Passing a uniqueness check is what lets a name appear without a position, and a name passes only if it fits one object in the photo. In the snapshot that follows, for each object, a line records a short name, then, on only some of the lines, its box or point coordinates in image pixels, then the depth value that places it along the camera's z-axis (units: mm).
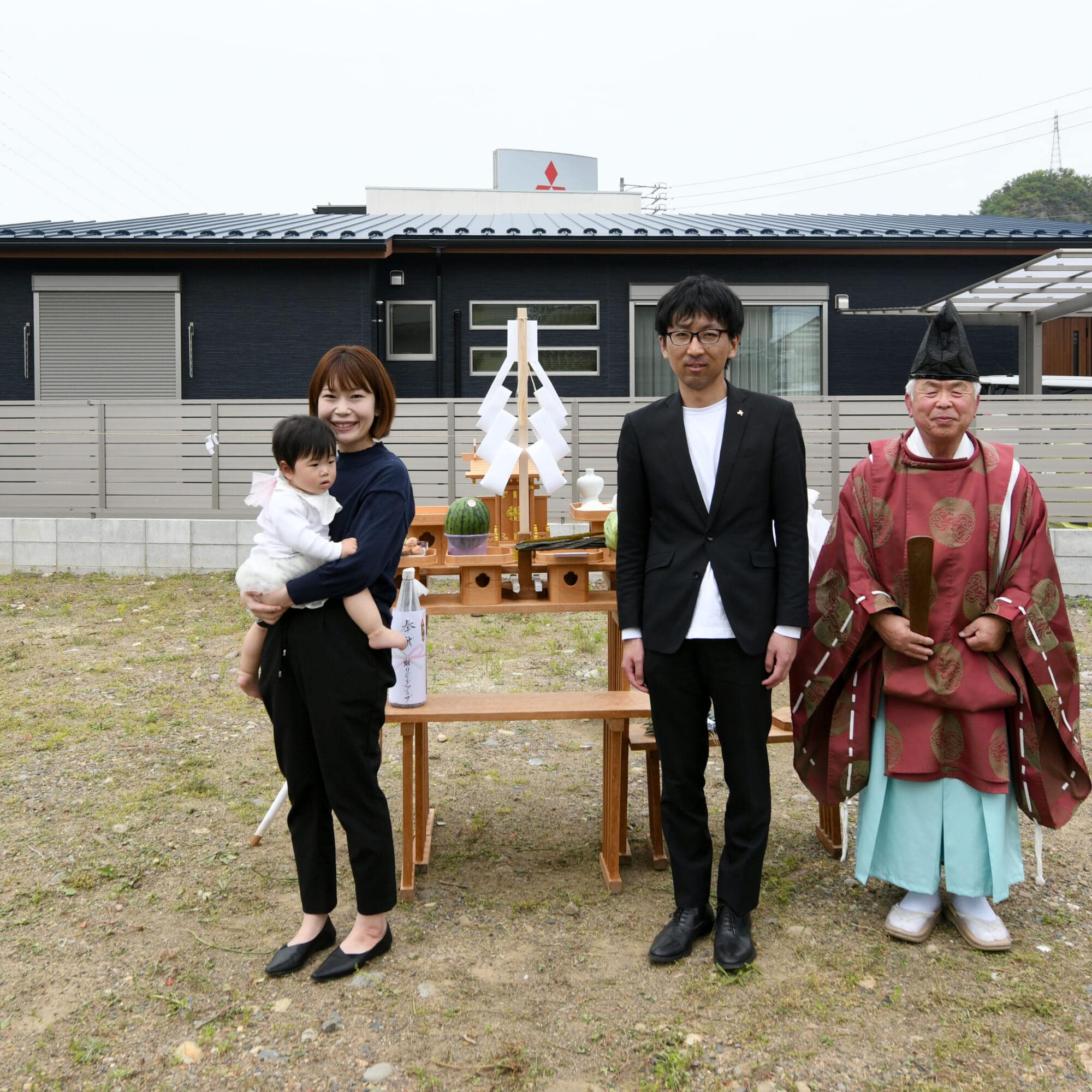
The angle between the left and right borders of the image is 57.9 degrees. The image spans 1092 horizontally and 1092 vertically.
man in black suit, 2842
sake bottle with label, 3559
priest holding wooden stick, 3031
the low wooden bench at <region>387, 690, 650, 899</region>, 3541
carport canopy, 8984
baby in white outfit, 2701
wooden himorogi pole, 4211
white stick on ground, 3969
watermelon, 3877
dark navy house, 11906
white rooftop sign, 19938
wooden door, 13570
